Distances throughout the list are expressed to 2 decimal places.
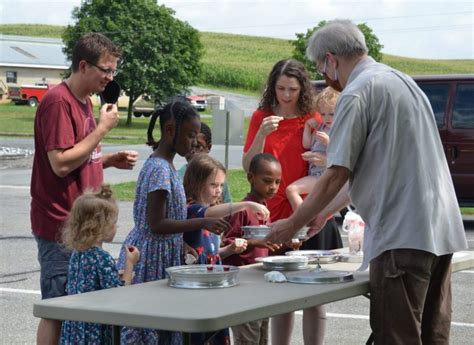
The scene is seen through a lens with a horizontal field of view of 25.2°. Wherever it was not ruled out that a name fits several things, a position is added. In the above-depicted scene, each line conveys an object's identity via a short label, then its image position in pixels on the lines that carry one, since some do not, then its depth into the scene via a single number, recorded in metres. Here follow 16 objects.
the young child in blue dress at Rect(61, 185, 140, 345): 5.01
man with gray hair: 4.71
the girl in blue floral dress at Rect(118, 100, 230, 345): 5.35
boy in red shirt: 6.11
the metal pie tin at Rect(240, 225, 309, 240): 5.53
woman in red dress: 6.61
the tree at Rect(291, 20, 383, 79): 54.19
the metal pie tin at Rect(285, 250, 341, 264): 5.75
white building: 97.19
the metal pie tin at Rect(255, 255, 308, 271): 5.27
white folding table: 3.89
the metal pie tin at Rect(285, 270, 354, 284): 4.81
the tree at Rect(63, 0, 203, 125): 63.22
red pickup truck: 78.12
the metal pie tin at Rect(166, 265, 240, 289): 4.60
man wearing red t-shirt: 5.28
